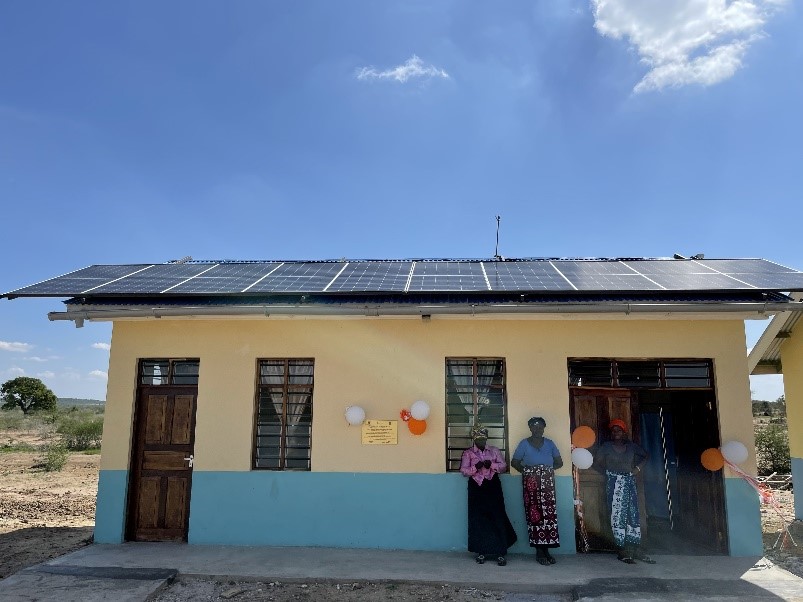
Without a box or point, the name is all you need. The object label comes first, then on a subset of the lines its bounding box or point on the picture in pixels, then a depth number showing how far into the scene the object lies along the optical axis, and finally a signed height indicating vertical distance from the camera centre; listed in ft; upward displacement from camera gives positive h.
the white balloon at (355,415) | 22.41 -0.06
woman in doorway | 21.06 -2.54
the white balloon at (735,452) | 21.24 -1.29
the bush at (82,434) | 67.21 -2.69
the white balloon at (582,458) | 21.52 -1.57
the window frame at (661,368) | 22.85 +1.86
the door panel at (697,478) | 22.77 -2.58
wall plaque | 22.79 -0.71
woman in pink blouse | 20.80 -3.17
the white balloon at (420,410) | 22.06 +0.15
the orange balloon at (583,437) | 22.15 -0.82
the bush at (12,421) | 91.20 -1.63
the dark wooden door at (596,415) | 23.04 +0.02
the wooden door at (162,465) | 23.62 -2.15
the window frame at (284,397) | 23.34 +0.64
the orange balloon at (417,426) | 22.41 -0.46
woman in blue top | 21.03 -2.50
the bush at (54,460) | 47.70 -4.04
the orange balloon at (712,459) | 21.83 -1.61
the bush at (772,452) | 44.57 -2.78
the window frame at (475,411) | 22.70 +0.12
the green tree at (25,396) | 123.03 +3.15
